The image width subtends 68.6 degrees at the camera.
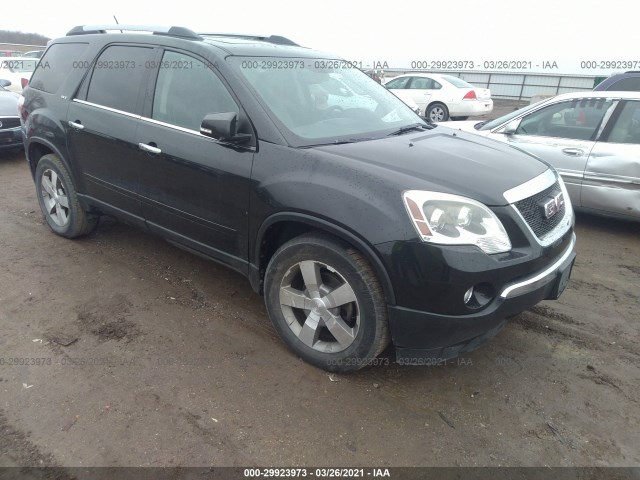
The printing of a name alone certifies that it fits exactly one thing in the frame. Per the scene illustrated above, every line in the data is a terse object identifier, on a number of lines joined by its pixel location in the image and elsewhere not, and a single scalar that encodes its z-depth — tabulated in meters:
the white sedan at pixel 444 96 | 13.45
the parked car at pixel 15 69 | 12.91
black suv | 2.35
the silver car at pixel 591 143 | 4.84
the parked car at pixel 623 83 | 7.25
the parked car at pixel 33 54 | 20.14
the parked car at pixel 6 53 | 21.44
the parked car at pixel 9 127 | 7.34
